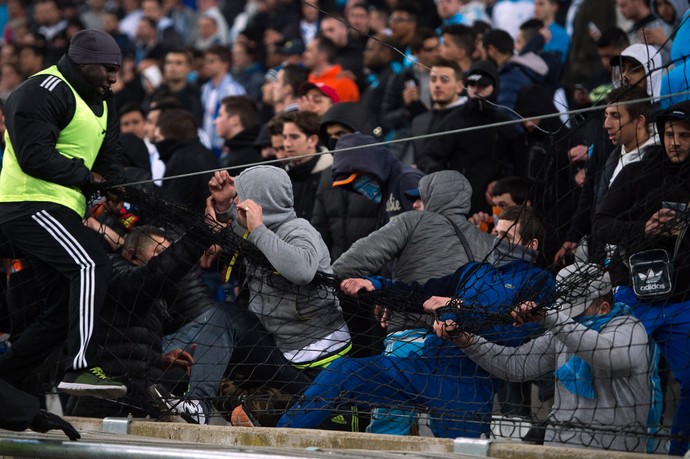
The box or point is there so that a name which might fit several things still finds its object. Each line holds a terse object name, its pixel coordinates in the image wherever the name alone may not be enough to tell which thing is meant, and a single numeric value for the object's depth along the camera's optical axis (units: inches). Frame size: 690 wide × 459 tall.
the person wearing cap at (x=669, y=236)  446.6
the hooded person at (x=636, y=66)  617.0
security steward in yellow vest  545.0
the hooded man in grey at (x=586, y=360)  437.7
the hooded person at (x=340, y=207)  678.5
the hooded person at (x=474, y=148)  719.1
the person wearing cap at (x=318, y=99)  834.8
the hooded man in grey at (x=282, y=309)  534.6
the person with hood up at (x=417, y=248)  541.0
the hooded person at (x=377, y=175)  637.9
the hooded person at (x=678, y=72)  562.6
